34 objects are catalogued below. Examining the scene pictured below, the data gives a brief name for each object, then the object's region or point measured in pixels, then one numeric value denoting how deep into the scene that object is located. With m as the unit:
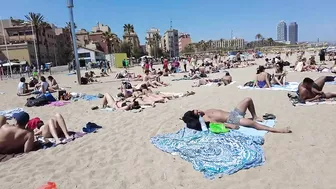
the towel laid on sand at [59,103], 9.61
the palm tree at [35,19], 46.00
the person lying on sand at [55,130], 5.21
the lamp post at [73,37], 15.65
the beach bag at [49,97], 10.03
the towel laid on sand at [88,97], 10.70
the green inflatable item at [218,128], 5.03
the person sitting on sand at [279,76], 10.86
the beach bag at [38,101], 9.68
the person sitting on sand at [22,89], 12.53
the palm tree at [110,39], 55.82
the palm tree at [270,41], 145.25
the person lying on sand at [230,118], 4.98
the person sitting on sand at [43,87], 11.90
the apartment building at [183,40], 156.50
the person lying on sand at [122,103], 7.99
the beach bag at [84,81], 17.26
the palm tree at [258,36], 138.00
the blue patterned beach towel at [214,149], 3.69
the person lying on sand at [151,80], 13.73
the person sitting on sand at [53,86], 13.47
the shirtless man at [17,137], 4.46
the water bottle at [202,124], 5.25
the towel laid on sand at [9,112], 8.30
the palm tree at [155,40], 81.79
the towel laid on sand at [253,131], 4.82
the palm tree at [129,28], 75.16
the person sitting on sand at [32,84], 14.38
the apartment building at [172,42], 119.94
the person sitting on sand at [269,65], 22.50
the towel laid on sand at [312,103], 6.69
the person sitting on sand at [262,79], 10.35
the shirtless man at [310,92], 6.87
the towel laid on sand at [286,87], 9.76
